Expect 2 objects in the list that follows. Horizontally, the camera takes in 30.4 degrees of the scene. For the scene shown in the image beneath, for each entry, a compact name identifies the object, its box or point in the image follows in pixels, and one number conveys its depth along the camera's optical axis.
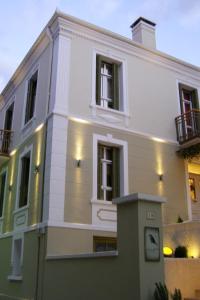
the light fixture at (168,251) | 10.13
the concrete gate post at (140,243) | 6.05
